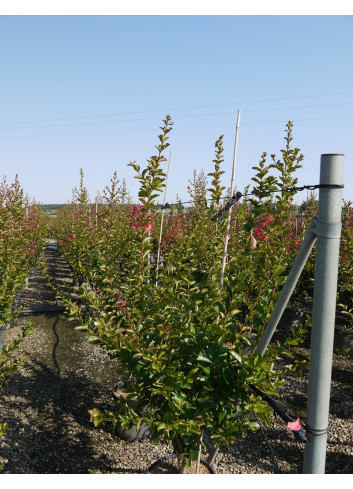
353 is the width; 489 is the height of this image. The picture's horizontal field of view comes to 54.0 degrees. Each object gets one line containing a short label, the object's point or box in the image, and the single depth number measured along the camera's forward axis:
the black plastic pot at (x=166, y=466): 2.84
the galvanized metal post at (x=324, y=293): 1.32
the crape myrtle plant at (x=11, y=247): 4.17
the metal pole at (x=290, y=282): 1.41
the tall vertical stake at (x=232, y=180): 2.31
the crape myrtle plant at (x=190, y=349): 1.98
